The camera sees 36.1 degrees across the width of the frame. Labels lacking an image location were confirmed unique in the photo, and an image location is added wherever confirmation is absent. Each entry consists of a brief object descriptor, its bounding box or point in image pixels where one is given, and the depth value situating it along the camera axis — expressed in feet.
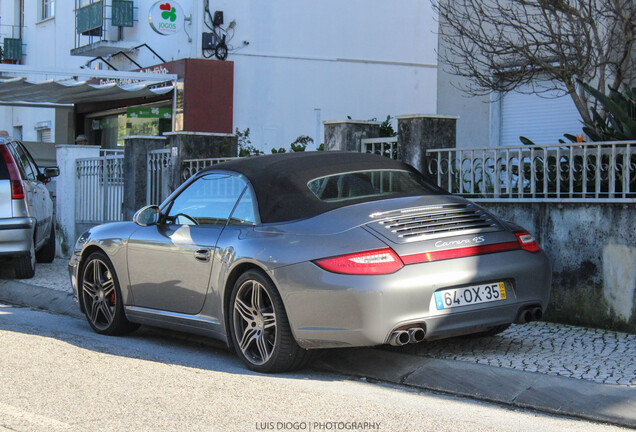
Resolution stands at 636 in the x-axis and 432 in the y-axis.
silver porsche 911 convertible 19.92
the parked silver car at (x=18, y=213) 39.34
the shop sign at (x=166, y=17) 72.08
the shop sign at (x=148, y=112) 77.56
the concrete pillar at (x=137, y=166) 47.78
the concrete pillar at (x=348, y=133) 34.53
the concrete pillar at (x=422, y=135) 31.78
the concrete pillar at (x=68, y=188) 53.88
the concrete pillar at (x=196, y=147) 43.55
